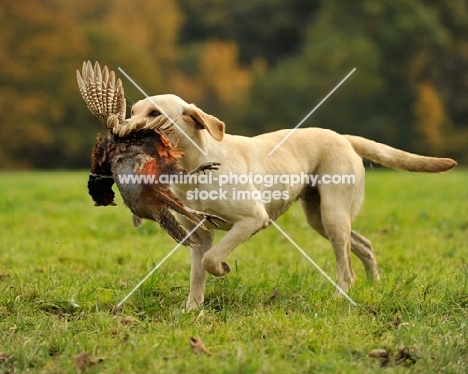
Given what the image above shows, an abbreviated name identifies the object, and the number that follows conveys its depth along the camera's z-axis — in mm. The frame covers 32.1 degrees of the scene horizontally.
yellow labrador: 5391
